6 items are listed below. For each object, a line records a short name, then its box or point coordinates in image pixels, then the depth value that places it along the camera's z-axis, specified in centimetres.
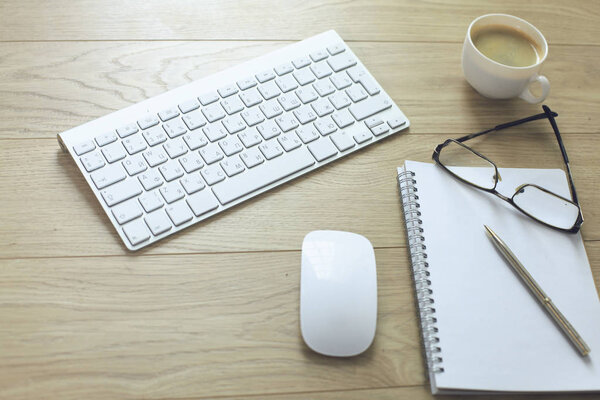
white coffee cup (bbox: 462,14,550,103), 77
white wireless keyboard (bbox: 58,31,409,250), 66
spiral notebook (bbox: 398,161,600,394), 59
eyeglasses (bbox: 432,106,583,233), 71
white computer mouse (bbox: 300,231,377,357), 58
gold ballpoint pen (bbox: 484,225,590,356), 61
